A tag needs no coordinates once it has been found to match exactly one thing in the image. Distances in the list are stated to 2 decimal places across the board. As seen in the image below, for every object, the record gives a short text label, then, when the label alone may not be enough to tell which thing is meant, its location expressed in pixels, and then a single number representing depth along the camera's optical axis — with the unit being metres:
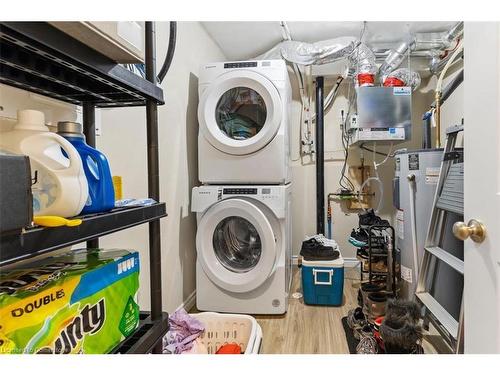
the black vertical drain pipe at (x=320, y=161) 3.26
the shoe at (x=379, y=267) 2.36
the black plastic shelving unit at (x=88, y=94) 0.49
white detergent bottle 0.55
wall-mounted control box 2.74
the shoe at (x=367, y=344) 1.61
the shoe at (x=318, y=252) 2.32
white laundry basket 1.73
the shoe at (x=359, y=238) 2.66
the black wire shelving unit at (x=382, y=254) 2.26
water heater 1.74
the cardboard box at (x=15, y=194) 0.42
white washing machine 2.04
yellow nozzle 0.49
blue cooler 2.26
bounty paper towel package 0.54
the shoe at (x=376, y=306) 1.96
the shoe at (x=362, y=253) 2.61
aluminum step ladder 1.55
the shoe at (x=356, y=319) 1.86
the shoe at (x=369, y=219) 2.76
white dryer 2.09
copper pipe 2.15
